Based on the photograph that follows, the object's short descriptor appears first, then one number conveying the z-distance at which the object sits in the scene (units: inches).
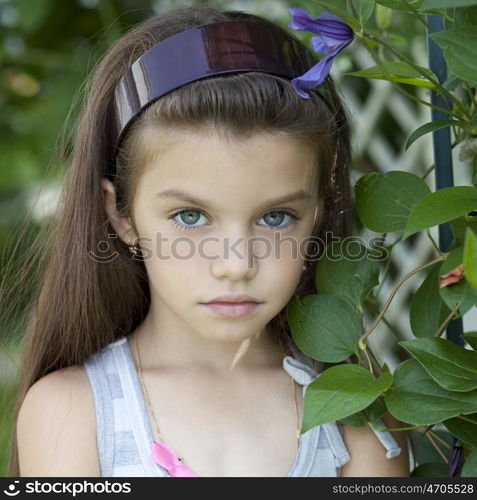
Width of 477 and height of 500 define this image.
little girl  53.7
